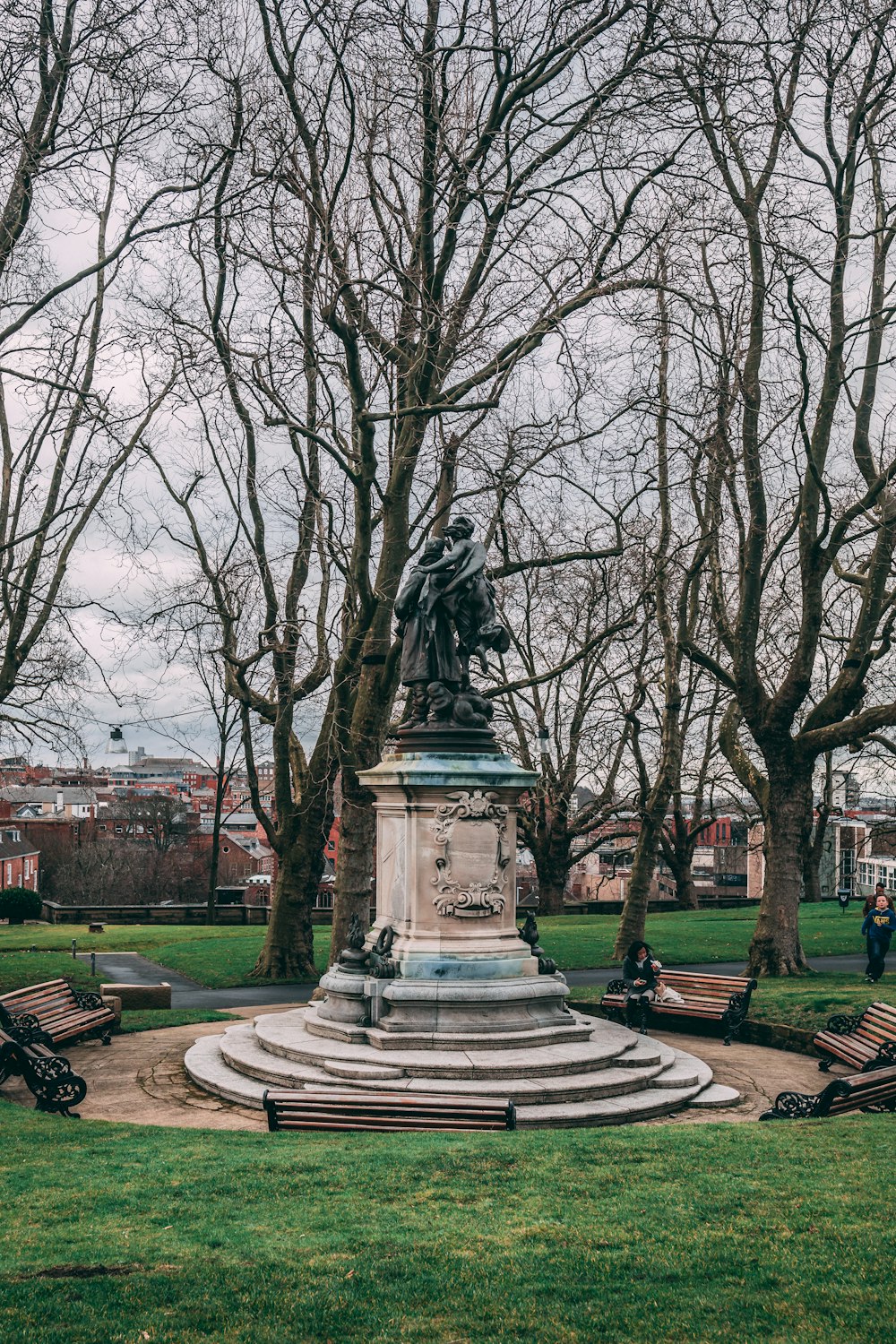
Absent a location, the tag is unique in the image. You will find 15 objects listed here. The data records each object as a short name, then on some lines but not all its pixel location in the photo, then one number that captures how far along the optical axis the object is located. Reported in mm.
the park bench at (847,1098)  10125
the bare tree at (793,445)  17641
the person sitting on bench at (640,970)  15203
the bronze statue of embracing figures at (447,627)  13227
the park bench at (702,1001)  14906
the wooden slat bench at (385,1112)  9445
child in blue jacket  19281
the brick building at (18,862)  67981
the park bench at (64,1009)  13602
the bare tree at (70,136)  11789
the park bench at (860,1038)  12438
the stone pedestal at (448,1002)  11164
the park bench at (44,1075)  10594
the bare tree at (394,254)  14984
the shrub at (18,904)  37375
